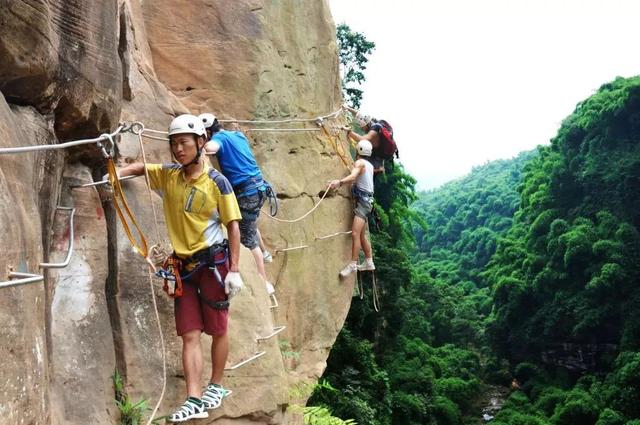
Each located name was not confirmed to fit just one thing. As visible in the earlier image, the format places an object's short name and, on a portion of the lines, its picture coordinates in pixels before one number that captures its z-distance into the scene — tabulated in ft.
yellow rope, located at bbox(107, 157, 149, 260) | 12.25
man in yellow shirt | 12.43
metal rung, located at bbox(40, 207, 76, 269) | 9.39
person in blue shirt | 17.39
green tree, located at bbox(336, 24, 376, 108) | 68.13
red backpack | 26.99
